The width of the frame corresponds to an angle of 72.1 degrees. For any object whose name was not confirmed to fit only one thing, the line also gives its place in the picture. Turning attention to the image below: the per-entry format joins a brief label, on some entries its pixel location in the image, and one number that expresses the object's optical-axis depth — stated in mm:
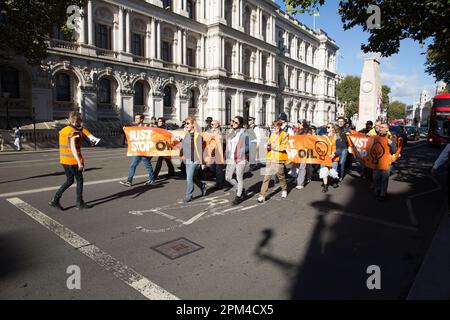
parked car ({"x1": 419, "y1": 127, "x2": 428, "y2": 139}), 47250
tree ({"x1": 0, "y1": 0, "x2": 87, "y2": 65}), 16969
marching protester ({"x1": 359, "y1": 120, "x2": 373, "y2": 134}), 11726
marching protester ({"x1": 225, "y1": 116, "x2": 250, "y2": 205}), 7250
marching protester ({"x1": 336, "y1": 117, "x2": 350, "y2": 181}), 10105
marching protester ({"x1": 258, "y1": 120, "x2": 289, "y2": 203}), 7551
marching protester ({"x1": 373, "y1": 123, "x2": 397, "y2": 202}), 7779
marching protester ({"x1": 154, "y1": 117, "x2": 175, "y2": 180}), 9961
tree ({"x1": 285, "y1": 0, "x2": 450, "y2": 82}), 9961
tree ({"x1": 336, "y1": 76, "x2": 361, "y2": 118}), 71812
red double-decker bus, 24297
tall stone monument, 21891
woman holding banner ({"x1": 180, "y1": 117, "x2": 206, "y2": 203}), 7141
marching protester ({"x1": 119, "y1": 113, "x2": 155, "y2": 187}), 8891
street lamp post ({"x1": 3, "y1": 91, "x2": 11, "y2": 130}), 20798
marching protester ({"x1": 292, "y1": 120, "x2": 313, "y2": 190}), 9273
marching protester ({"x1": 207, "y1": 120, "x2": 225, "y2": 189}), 8914
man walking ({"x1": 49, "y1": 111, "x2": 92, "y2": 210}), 6203
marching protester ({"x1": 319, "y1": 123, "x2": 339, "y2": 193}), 8799
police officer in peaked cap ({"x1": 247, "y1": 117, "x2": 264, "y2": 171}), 12334
